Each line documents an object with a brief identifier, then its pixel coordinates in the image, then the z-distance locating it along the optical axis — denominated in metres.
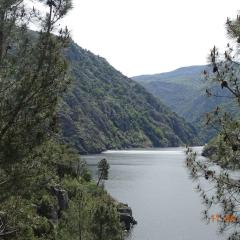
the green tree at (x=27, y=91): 16.23
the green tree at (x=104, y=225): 54.09
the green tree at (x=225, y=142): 13.30
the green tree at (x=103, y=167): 103.79
